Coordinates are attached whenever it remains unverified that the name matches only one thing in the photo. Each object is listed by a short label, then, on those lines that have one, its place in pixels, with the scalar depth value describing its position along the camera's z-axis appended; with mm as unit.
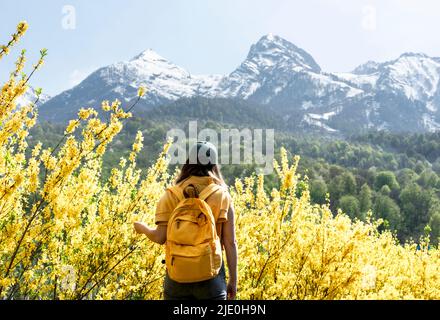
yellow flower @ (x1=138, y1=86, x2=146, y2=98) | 4619
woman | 3287
